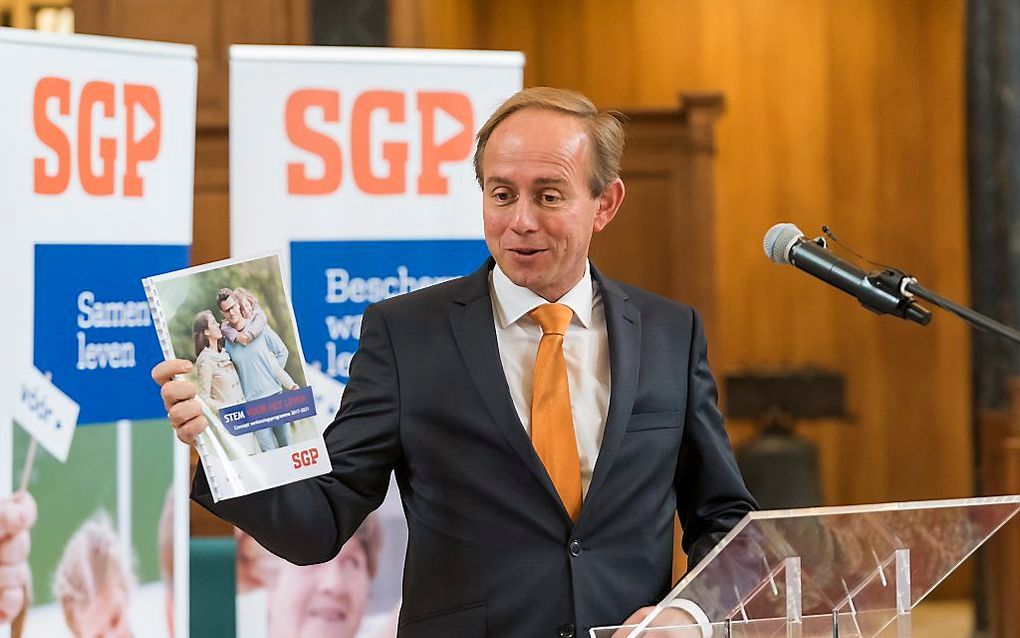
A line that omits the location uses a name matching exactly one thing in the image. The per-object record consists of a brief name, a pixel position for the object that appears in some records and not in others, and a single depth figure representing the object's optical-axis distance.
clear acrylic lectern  2.64
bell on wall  7.95
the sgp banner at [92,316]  3.88
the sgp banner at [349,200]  4.11
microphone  2.76
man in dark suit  2.99
